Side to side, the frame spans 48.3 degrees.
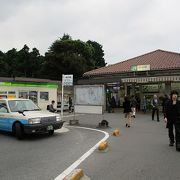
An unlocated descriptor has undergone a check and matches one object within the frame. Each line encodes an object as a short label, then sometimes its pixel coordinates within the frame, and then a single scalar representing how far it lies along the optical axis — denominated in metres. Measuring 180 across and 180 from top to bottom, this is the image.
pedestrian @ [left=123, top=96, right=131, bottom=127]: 10.70
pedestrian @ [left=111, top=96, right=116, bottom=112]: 20.18
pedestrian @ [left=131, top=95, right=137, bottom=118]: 13.26
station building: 18.66
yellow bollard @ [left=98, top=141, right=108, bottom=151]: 6.12
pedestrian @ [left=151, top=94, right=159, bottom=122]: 13.30
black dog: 10.61
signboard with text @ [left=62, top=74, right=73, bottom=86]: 14.57
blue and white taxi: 7.67
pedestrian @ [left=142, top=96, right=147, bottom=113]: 18.80
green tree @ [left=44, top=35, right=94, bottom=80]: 36.45
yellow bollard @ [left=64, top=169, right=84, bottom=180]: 3.84
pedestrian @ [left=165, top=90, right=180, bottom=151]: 6.06
